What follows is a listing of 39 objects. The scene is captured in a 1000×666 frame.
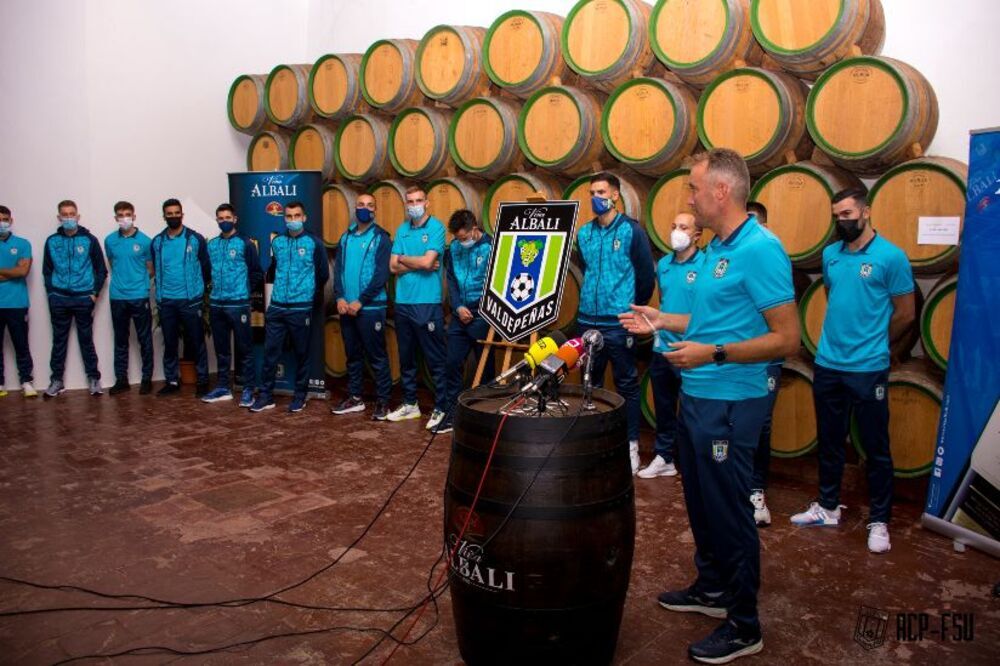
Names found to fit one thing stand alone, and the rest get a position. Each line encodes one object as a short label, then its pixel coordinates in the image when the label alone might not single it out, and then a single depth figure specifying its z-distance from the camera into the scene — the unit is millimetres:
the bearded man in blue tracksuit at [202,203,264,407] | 7094
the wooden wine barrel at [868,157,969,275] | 4180
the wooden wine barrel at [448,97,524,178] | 6121
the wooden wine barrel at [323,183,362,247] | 7438
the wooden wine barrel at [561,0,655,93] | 5422
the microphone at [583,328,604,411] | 2508
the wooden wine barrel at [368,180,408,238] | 6926
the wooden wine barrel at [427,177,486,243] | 6457
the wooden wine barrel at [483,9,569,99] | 5926
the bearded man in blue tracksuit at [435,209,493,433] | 5922
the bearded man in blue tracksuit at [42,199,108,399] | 7312
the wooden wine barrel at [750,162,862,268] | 4617
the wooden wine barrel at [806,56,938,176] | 4309
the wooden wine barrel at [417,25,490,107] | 6414
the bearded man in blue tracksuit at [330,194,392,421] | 6398
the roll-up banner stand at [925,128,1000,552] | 3707
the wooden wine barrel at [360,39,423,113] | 6918
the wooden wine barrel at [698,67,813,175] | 4766
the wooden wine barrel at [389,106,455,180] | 6621
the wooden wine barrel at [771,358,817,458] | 4715
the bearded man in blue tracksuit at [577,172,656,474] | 5090
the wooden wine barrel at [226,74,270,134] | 8344
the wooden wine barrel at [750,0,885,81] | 4531
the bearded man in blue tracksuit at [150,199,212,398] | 7398
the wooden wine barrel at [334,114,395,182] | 7086
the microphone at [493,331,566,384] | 2536
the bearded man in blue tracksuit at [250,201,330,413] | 6684
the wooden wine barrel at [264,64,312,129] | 7883
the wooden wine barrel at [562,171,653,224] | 5434
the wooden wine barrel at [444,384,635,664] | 2342
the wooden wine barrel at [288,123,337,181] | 7613
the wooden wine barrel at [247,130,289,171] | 8188
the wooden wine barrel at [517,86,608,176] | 5664
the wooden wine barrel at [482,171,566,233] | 5961
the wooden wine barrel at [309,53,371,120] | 7410
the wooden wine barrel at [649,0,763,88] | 4949
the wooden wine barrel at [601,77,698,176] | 5203
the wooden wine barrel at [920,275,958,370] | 4246
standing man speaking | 2504
